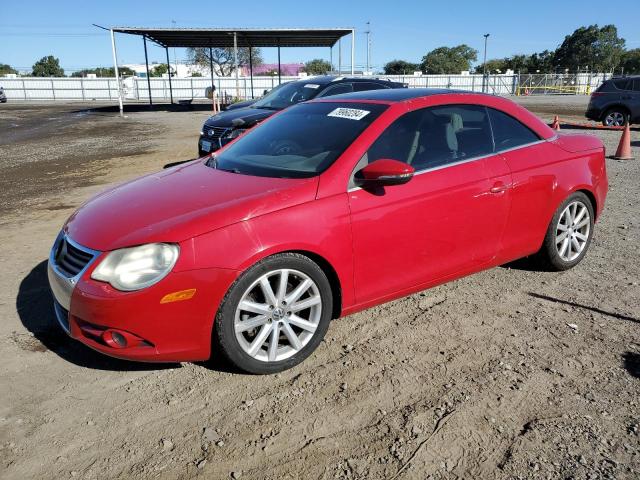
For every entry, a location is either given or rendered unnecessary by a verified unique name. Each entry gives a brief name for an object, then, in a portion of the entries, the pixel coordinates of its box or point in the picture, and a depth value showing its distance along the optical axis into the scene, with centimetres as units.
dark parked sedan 932
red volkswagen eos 289
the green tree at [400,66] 9169
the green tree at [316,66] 9929
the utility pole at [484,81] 5078
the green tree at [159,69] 8349
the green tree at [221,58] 8431
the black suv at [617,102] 1681
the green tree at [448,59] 9650
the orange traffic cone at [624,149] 1100
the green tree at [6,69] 8131
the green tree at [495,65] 8864
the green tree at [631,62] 7357
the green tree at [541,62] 8325
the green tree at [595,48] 8150
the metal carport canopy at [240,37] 2864
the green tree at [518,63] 8438
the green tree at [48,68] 8275
